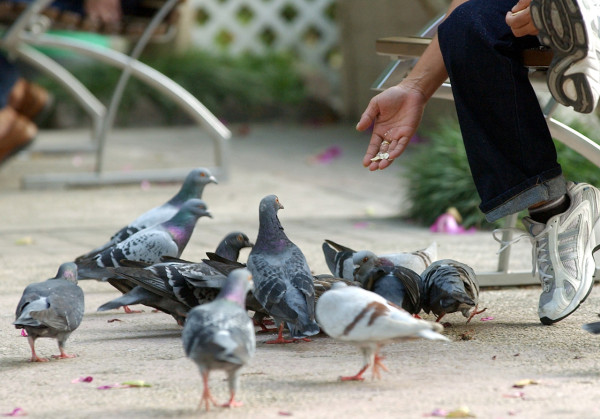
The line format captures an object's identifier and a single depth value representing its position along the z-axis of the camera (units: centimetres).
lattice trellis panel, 2322
